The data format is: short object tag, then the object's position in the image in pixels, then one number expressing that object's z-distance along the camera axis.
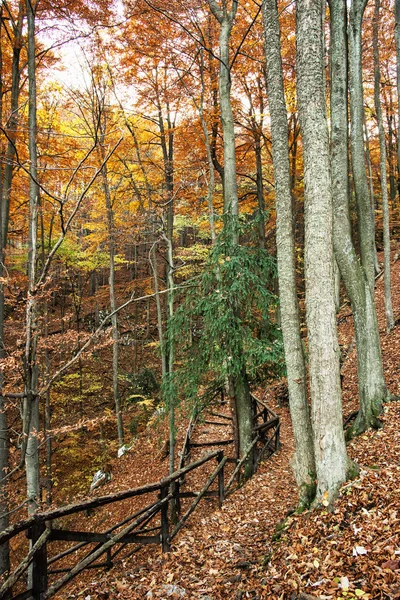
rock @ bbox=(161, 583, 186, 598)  3.68
